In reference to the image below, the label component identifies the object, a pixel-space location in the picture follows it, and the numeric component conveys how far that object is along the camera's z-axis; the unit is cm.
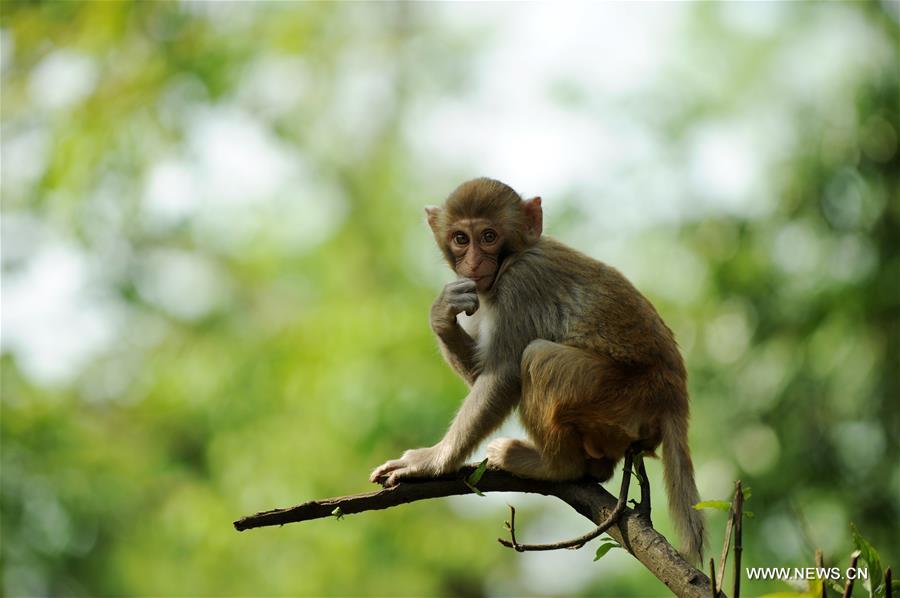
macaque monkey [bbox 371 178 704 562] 865
